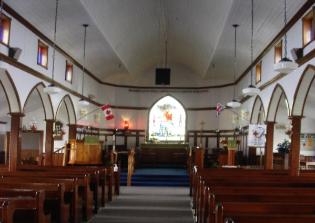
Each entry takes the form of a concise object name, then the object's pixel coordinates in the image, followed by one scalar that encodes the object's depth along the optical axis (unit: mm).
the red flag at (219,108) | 21122
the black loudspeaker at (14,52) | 11648
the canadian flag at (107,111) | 20498
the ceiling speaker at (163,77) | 21328
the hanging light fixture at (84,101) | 16567
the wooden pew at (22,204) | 3779
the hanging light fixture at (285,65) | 9086
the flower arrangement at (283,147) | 17047
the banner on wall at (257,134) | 14234
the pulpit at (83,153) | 15297
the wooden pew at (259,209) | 3645
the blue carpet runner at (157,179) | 15984
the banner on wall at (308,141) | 19594
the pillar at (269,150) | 15281
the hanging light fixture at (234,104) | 15758
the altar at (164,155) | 21156
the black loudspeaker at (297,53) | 11265
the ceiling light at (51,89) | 12242
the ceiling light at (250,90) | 12586
